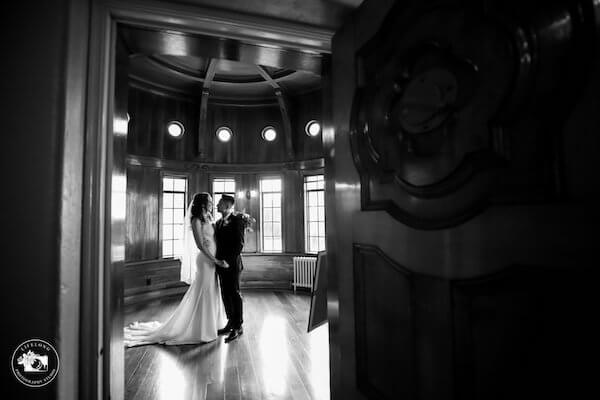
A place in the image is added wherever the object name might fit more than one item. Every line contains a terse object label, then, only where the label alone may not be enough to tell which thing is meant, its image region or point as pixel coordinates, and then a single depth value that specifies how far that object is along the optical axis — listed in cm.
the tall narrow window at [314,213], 650
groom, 377
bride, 356
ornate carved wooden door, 51
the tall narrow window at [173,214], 629
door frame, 104
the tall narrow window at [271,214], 679
